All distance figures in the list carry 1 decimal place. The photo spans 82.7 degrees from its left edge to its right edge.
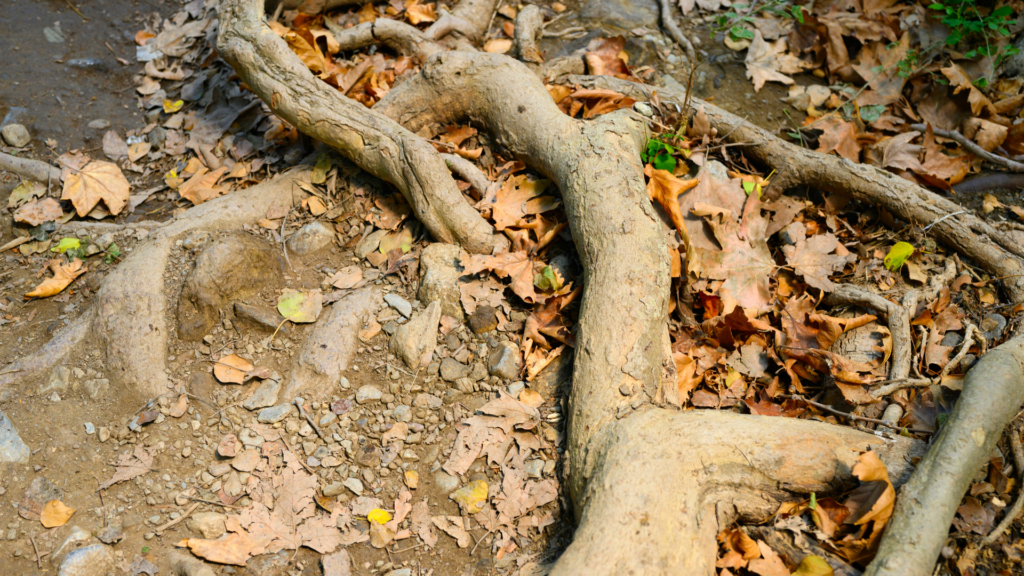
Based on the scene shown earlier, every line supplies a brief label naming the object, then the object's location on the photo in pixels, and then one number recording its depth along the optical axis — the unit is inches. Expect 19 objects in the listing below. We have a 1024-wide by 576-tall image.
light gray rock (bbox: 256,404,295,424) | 109.3
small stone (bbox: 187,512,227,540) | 96.4
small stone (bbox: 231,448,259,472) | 103.6
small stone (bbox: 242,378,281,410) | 111.4
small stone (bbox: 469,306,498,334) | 115.8
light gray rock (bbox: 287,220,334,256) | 132.6
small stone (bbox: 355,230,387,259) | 132.1
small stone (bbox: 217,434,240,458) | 104.7
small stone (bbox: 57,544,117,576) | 91.0
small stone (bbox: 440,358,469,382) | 112.1
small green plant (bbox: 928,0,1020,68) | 152.4
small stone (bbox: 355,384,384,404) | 111.3
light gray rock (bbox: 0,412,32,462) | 103.4
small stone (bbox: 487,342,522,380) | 111.3
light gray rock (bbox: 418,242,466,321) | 118.8
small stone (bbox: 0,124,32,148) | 158.6
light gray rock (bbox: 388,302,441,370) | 114.3
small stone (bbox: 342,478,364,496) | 100.9
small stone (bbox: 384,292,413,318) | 119.8
